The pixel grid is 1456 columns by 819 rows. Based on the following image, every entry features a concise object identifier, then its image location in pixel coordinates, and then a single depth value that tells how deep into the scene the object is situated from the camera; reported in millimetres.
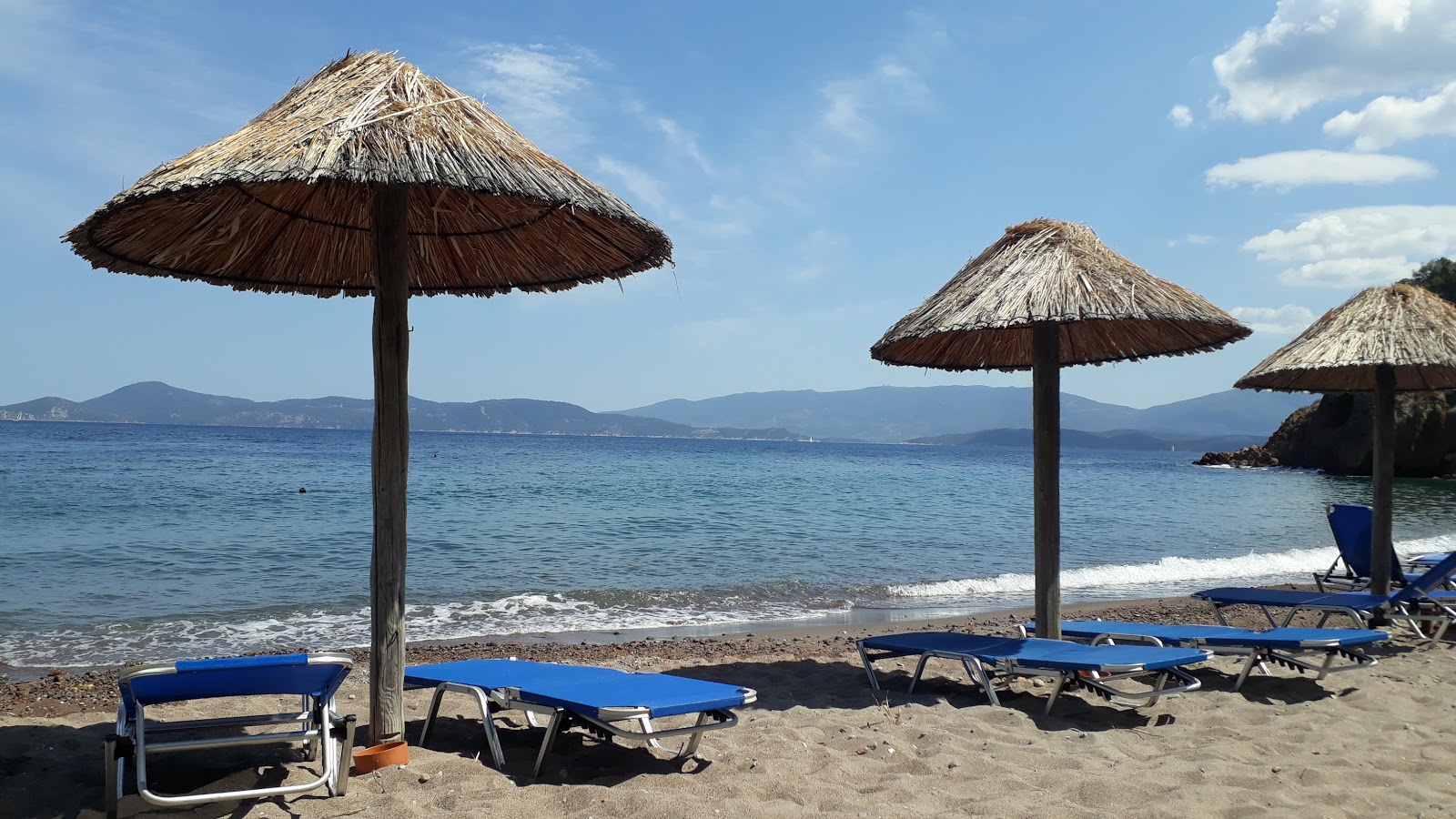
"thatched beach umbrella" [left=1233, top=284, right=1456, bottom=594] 7441
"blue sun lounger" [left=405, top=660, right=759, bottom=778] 3752
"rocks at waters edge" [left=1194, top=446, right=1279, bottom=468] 59094
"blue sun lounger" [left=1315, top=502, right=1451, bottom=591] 9227
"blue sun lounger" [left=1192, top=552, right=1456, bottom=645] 7230
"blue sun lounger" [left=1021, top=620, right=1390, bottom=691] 5473
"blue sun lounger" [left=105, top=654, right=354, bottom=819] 3266
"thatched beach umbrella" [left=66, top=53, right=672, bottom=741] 3410
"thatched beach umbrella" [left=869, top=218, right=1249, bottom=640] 5113
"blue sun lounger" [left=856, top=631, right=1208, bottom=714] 4758
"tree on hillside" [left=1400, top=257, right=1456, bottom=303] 38969
